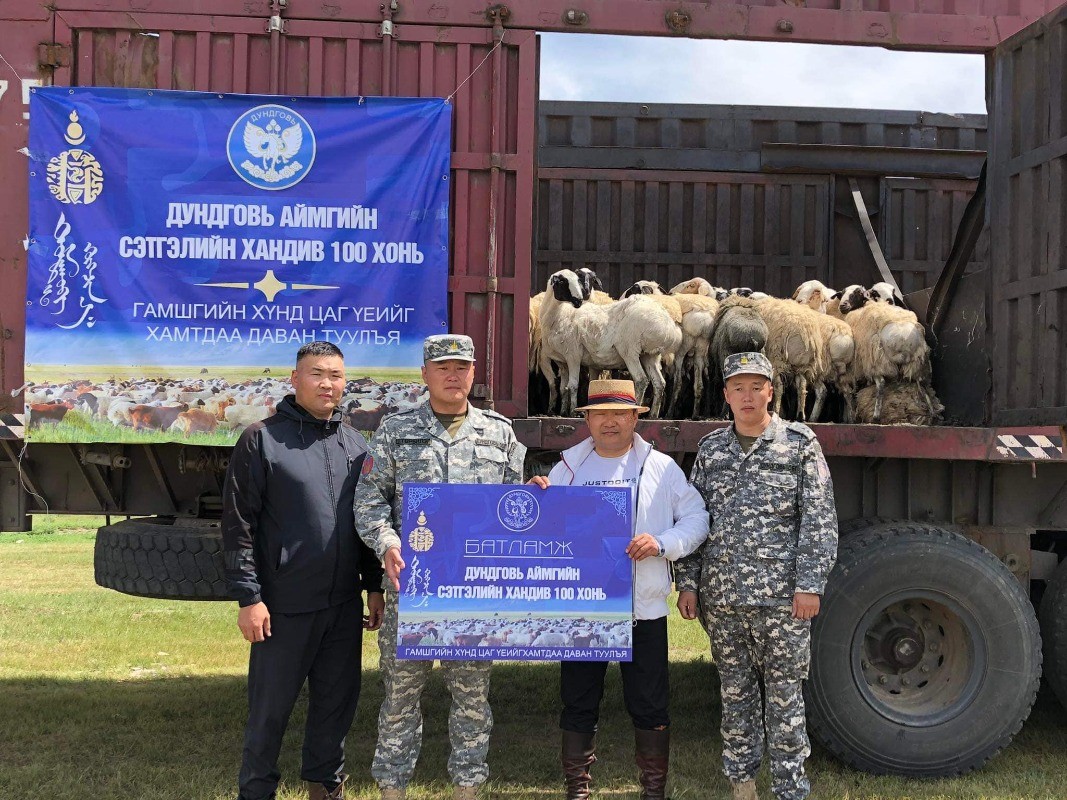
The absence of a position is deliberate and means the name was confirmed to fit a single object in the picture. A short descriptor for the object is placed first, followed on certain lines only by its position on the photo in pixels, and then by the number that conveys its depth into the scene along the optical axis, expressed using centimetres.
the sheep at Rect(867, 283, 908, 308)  646
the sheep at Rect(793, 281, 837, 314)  672
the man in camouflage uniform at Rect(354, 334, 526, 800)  394
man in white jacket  409
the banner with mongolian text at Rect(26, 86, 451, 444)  471
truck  473
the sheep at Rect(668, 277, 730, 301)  692
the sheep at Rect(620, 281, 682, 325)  603
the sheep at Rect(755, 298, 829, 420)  586
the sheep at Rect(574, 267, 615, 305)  644
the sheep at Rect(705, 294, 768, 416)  584
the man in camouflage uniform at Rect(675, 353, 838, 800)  399
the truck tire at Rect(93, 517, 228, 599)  470
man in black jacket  388
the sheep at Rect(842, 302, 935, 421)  573
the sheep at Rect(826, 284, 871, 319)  651
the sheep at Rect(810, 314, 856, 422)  597
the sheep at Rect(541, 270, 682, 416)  590
